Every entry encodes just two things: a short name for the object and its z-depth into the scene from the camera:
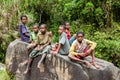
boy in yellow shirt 3.70
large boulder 3.75
